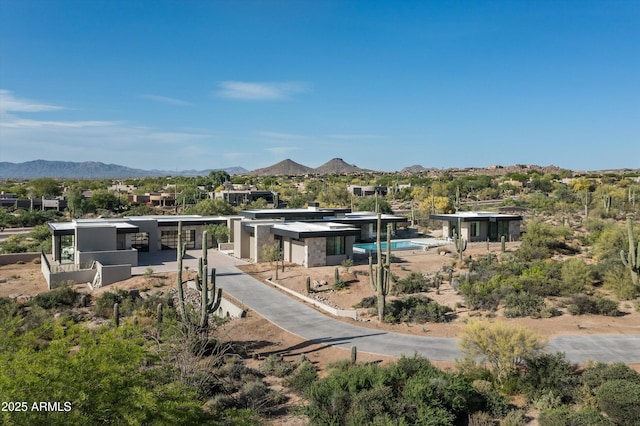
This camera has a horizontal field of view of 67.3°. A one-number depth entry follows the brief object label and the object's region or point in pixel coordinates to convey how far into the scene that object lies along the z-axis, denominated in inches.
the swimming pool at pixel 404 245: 1642.2
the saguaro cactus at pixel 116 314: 796.5
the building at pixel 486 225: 1766.7
